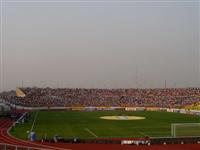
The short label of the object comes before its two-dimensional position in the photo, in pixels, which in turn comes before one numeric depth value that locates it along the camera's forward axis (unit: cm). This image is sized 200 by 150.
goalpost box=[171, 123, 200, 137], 4397
